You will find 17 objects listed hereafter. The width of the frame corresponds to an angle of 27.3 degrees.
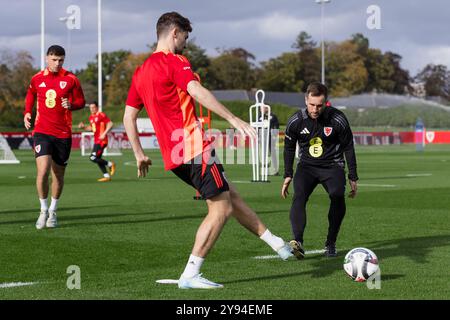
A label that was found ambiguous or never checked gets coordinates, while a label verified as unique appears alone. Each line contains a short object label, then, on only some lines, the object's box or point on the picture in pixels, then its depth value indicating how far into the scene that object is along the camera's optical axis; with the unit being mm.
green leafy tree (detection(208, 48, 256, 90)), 123625
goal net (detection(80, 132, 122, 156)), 51531
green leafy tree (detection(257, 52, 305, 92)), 124125
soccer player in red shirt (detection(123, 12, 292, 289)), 7348
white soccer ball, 7707
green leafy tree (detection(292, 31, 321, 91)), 127500
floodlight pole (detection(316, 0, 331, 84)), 62394
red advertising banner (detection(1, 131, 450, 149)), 56562
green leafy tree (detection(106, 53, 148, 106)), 115062
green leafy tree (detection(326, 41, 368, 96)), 122250
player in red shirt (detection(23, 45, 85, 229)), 12562
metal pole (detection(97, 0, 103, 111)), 49188
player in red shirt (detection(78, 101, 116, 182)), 24812
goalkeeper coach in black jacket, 9508
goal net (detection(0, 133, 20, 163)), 38509
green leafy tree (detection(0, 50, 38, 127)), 92812
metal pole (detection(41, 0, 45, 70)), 47806
